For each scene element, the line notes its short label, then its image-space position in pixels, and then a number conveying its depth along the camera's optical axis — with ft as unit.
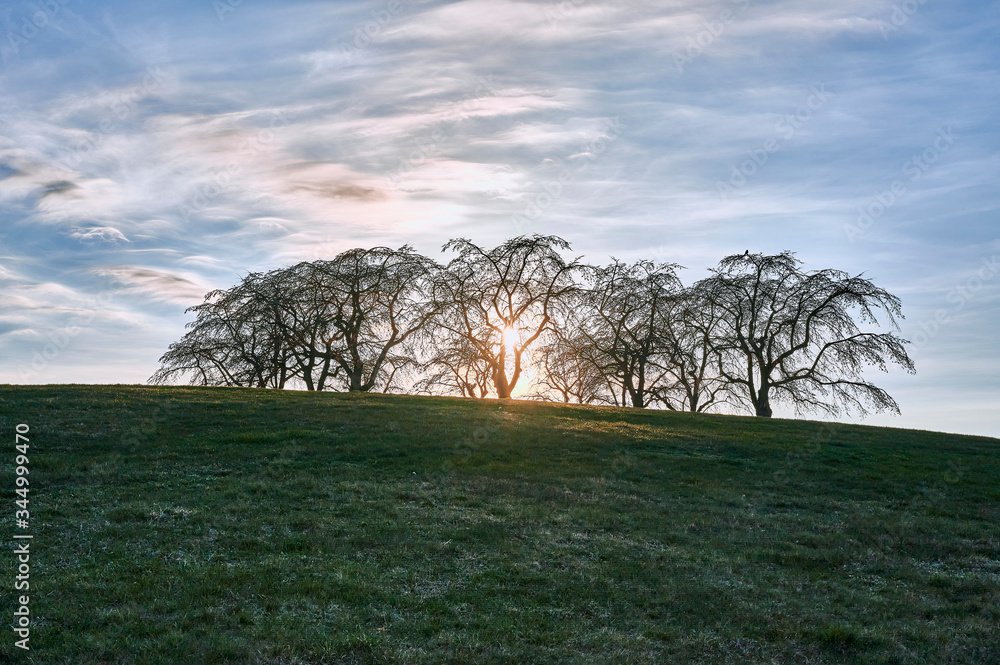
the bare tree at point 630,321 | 171.94
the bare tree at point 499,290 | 165.99
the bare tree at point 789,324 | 156.76
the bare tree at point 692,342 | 169.58
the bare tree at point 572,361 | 170.30
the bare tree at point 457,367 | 167.43
